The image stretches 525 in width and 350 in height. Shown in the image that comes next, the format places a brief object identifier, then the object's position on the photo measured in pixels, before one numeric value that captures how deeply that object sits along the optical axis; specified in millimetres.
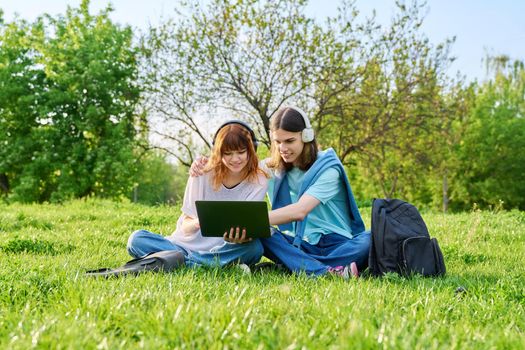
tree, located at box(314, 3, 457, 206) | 19359
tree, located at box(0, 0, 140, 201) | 22234
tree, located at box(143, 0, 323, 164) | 18625
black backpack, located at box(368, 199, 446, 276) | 4652
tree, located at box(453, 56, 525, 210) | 35219
